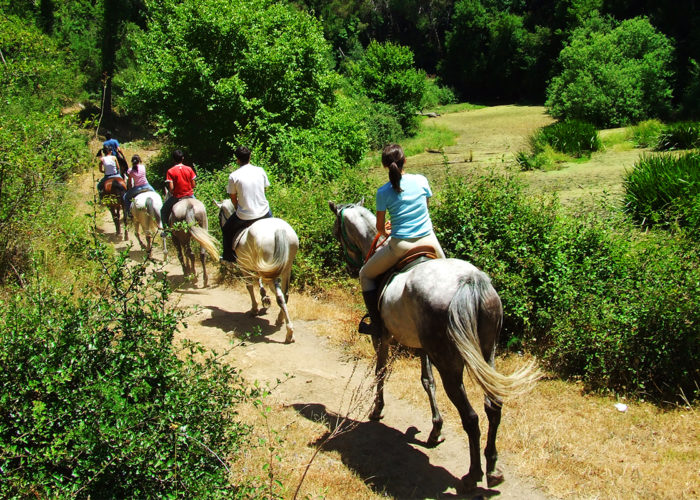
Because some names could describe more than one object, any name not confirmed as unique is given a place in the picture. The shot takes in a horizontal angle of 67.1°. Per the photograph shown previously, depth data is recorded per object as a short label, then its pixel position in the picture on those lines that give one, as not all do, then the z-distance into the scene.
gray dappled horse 4.35
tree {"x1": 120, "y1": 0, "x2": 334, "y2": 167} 17.12
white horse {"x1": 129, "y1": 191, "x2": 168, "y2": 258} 11.87
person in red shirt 10.26
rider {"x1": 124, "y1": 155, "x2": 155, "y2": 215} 12.35
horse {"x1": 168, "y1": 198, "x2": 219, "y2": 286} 10.02
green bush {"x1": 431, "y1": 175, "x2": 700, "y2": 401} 6.18
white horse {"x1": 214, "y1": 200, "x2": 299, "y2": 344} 7.84
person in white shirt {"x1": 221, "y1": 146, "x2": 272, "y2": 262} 7.97
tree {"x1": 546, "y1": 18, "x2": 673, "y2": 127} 28.84
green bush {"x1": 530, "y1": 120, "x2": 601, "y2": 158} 22.81
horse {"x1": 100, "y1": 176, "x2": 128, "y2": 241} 13.93
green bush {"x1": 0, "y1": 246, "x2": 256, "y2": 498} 3.37
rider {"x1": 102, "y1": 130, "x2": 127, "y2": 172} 14.51
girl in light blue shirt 5.12
